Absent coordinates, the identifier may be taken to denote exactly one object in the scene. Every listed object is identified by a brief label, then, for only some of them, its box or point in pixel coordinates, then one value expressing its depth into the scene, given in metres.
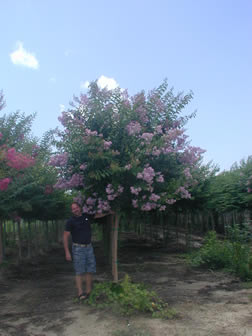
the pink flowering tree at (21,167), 7.23
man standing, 6.05
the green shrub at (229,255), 8.06
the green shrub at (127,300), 4.97
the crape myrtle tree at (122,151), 6.13
